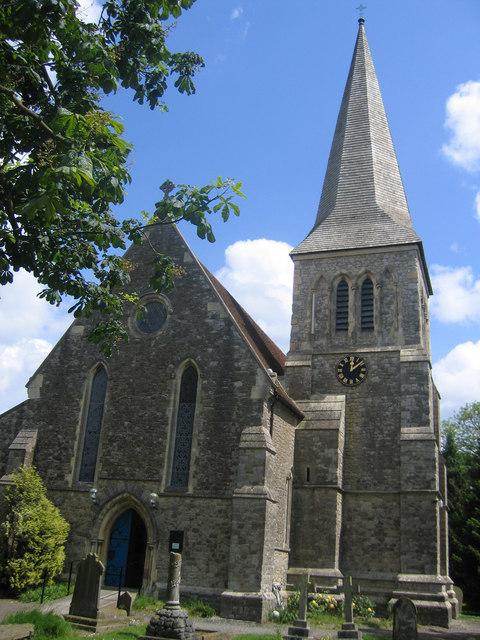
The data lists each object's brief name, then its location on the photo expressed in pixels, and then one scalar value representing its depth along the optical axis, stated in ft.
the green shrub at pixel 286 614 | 52.90
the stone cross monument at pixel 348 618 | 45.88
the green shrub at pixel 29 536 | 54.80
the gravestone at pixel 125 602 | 48.73
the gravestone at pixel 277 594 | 55.47
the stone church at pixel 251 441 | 57.16
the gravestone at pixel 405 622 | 42.06
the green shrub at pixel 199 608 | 52.47
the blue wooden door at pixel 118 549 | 59.41
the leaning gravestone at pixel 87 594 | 43.52
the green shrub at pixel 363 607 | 60.44
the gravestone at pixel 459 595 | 75.83
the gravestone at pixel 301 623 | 44.04
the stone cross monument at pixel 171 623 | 39.01
